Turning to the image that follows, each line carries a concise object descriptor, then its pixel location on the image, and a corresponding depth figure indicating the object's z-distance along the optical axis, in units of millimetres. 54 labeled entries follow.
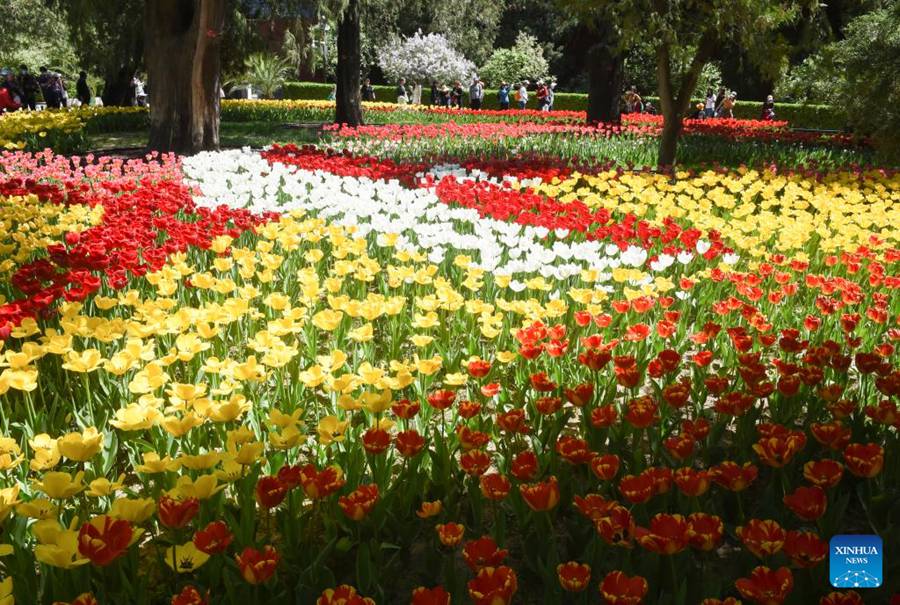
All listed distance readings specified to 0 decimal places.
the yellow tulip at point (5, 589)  1534
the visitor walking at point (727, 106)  26062
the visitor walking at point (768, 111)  25688
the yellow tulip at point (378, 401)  2275
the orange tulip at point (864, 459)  2016
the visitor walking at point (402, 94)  29536
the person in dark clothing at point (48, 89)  22312
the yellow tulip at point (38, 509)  1784
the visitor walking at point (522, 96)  27250
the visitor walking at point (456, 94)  30203
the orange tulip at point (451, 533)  1789
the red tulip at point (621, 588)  1476
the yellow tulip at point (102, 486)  1844
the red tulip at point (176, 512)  1658
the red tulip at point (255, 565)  1575
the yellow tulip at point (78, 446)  1895
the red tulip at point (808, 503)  1770
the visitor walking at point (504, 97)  27516
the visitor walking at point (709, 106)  26984
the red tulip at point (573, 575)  1561
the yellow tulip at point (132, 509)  1740
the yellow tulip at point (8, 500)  1680
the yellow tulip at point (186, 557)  1723
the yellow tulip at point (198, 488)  1845
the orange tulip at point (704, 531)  1658
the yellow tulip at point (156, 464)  1965
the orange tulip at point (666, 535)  1631
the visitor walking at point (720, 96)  28927
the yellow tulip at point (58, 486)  1799
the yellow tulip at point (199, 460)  1970
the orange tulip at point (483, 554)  1603
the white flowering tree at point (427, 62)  35688
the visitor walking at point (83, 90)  23188
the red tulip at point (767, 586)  1499
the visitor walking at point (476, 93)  27375
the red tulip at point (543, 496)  1821
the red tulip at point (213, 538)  1631
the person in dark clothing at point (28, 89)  23672
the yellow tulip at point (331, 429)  2127
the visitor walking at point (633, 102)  27948
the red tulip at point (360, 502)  1798
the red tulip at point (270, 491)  1786
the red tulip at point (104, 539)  1521
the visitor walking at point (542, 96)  26844
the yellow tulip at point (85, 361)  2475
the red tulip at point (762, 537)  1657
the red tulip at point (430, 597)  1445
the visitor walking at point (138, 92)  29208
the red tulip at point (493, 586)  1432
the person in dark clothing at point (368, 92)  30167
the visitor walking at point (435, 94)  30703
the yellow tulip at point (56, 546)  1597
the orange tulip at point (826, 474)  2002
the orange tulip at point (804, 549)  1599
